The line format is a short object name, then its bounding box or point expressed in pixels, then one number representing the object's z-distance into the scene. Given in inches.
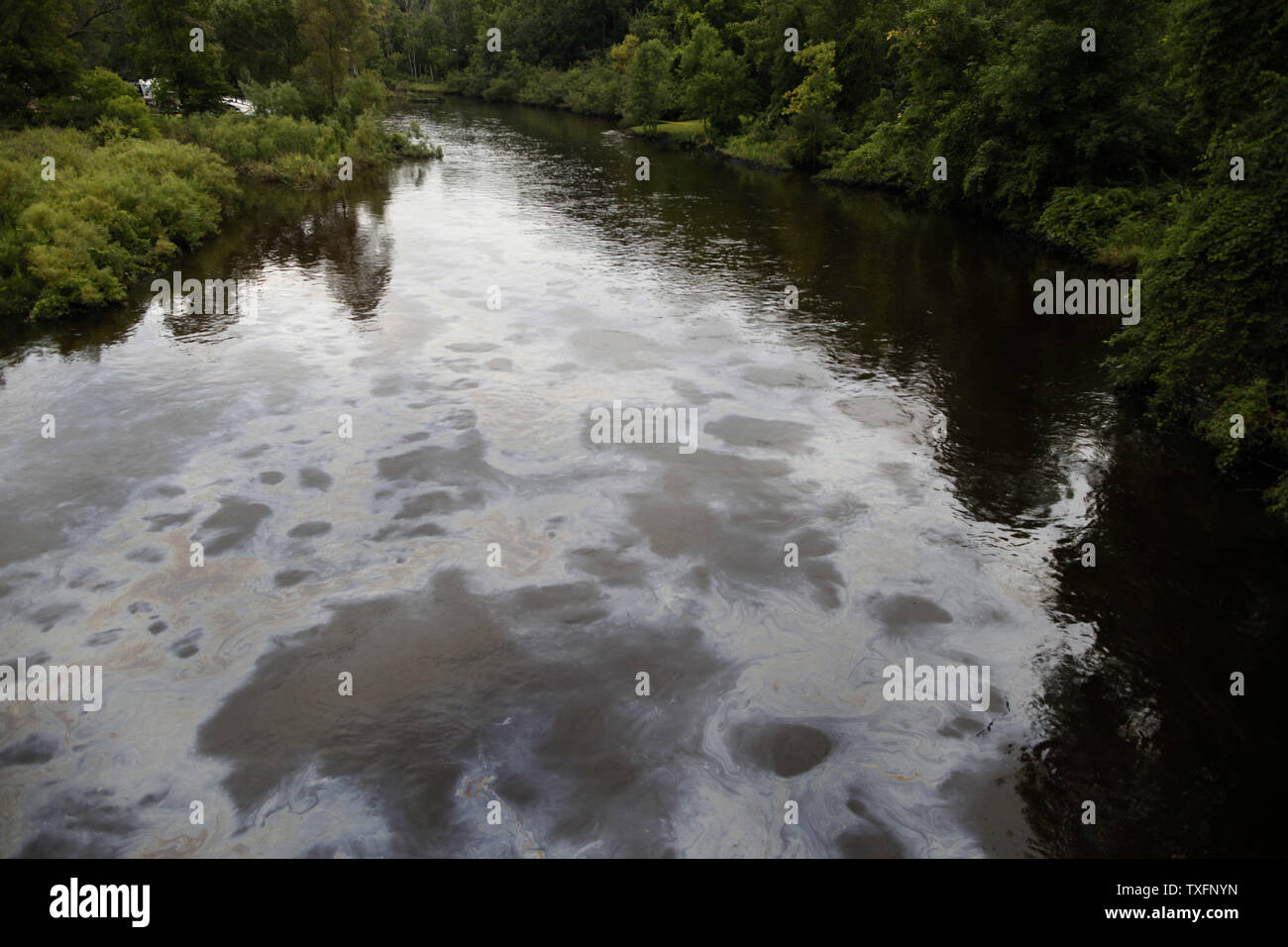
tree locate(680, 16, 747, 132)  2288.4
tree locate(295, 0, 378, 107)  1979.6
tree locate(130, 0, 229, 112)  1813.5
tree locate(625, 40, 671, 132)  2527.1
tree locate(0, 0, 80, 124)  1291.8
